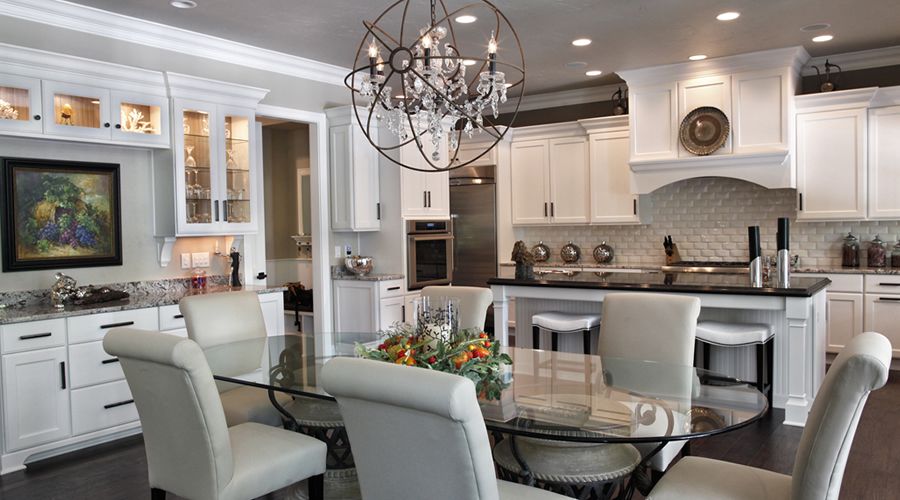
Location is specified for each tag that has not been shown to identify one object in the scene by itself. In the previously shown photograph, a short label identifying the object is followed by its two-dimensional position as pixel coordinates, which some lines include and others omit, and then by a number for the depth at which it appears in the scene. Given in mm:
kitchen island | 4082
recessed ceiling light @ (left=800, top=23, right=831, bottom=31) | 5004
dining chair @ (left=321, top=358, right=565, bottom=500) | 1582
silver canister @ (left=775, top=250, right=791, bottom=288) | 4293
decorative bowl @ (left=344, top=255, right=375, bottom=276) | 6102
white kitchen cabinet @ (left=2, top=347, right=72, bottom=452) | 3580
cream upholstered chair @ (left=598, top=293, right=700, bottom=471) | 3059
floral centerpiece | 2344
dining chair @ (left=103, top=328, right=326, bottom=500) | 2197
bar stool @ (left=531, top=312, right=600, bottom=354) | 4539
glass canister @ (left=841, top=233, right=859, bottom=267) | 5914
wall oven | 6180
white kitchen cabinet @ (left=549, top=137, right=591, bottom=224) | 7215
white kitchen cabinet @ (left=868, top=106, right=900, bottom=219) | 5609
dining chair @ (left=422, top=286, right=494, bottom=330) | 3609
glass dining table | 2061
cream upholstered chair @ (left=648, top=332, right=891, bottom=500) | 1681
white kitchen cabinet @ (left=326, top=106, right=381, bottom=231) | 5949
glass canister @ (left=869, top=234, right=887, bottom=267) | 5781
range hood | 5758
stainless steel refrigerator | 7672
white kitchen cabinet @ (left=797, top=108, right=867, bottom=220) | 5699
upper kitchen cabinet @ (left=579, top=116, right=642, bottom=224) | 6879
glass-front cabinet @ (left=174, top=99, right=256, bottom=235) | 4691
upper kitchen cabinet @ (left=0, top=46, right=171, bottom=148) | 3854
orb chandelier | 2859
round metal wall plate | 5965
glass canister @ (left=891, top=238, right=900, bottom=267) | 5746
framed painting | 4090
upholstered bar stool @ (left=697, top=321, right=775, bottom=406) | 4117
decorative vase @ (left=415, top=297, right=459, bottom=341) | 2501
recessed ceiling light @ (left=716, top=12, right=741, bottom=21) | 4660
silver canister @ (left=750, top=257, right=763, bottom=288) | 4324
